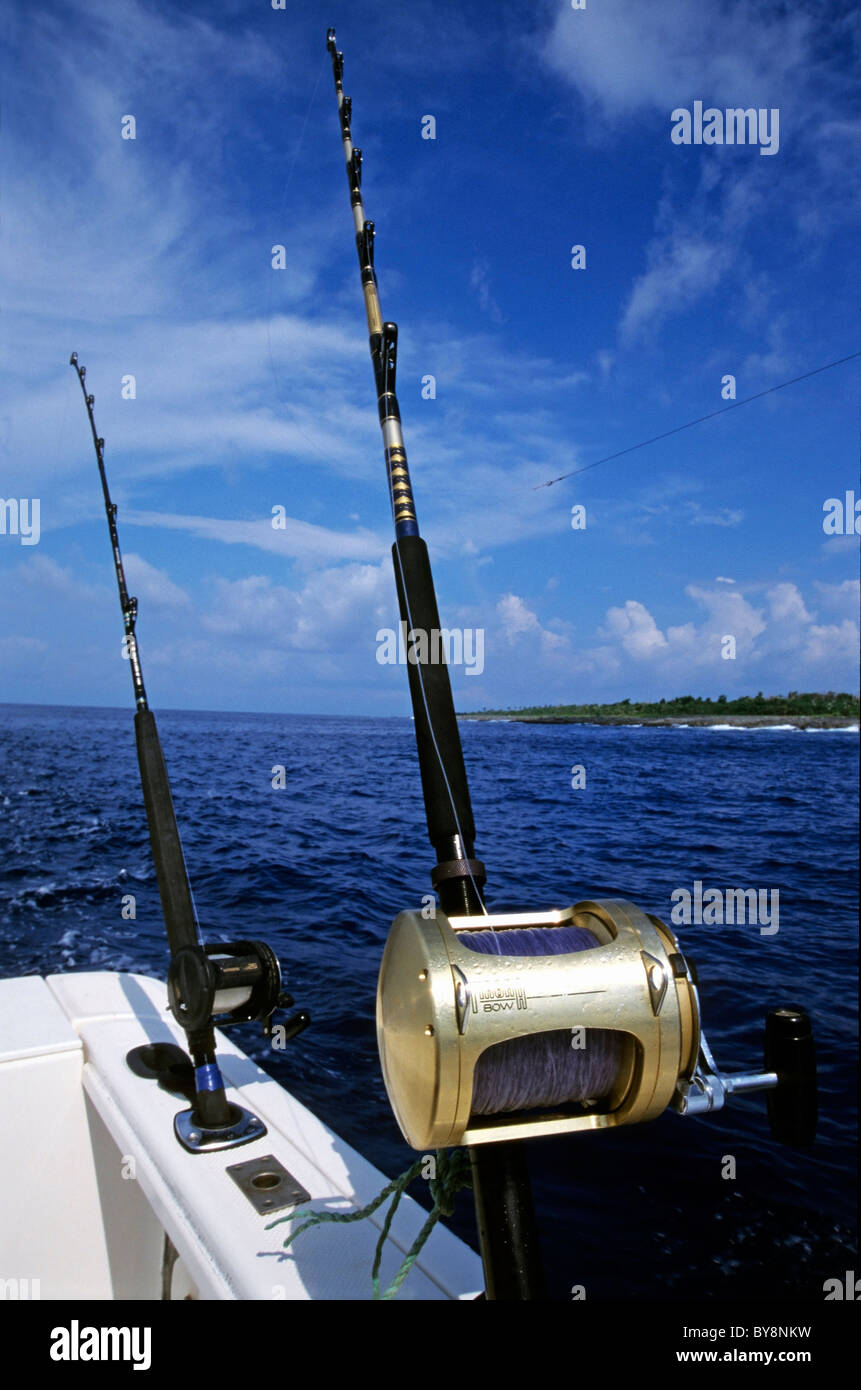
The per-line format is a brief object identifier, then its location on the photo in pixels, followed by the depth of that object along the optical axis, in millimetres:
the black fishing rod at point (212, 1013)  2229
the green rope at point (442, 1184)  1533
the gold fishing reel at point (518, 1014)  1205
